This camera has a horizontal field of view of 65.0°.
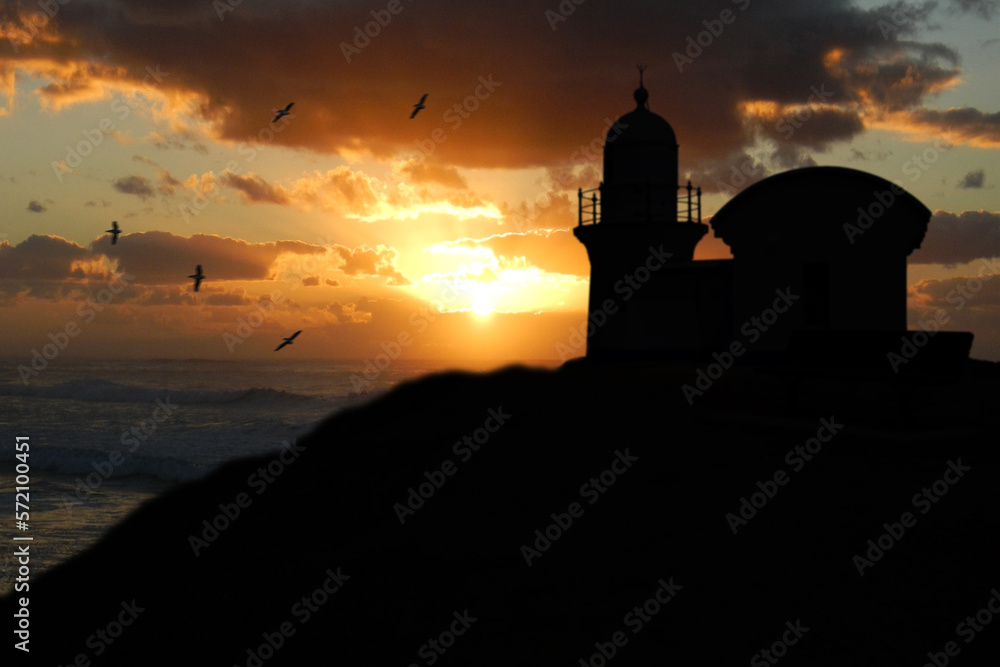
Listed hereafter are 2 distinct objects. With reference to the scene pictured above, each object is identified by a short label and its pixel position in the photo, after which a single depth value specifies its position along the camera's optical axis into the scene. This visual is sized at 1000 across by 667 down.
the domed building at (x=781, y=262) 21.27
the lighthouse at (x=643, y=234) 27.22
